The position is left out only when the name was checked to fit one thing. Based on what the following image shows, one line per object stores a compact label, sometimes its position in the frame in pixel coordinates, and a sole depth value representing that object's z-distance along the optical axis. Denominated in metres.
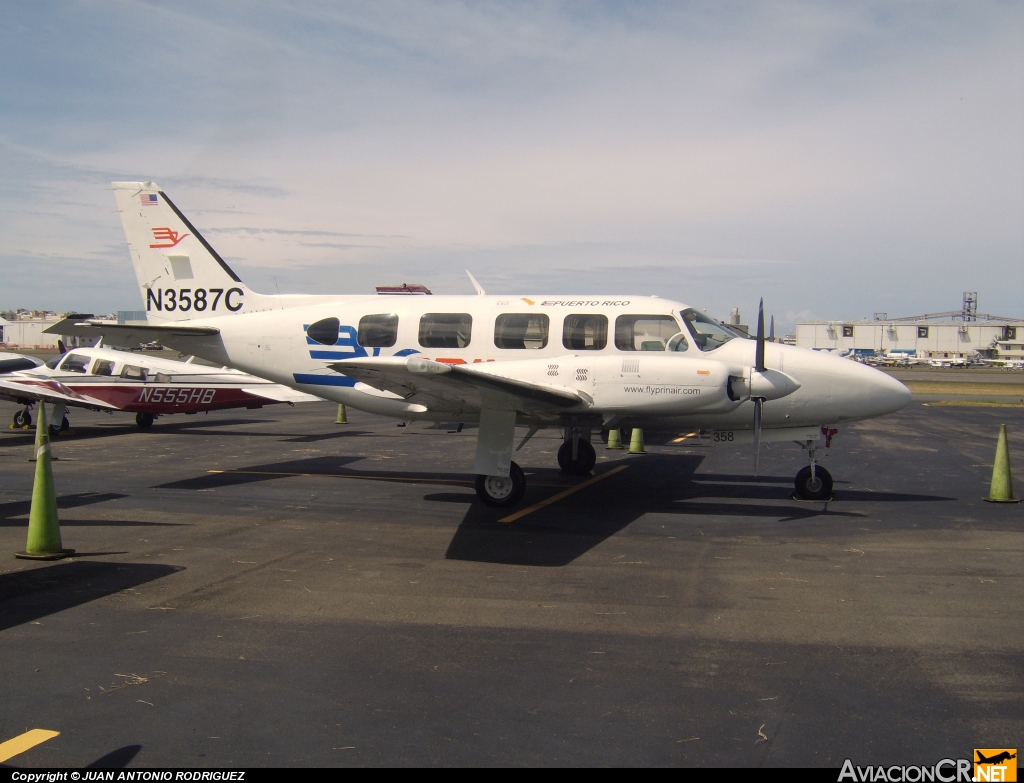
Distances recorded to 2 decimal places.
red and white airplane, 20.03
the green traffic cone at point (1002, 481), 11.55
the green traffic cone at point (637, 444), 17.48
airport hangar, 130.50
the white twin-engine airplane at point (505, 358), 10.13
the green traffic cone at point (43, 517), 7.89
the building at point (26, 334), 116.25
